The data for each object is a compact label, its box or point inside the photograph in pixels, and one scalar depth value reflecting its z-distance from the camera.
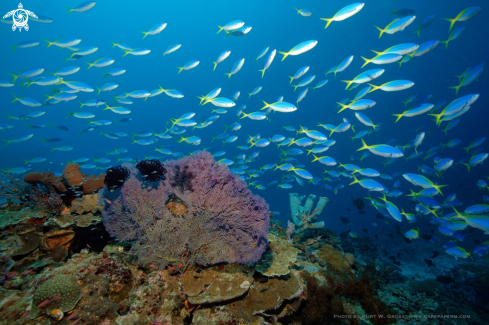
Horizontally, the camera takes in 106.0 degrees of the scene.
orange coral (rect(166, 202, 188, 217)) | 3.21
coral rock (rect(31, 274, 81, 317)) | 2.28
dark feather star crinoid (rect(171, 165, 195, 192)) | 3.28
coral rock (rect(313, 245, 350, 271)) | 4.72
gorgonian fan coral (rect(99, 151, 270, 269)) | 2.86
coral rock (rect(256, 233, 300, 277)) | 3.37
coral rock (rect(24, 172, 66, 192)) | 4.23
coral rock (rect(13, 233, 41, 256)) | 3.15
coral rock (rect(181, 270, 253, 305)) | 2.68
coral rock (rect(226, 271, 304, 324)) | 2.84
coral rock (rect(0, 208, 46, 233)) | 3.43
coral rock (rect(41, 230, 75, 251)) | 3.33
